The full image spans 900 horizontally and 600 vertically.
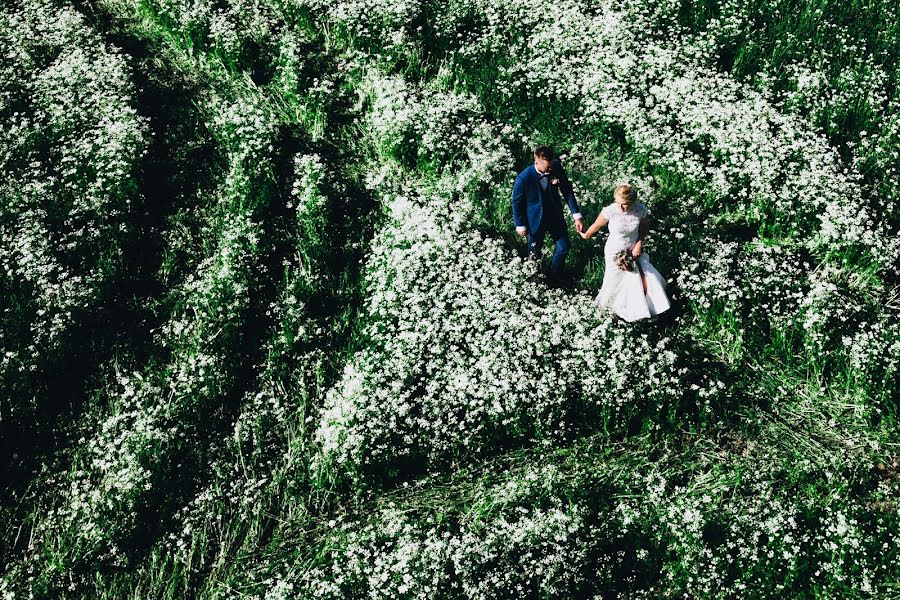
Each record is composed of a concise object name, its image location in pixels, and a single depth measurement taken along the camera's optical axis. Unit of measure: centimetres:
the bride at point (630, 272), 723
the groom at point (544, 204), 756
